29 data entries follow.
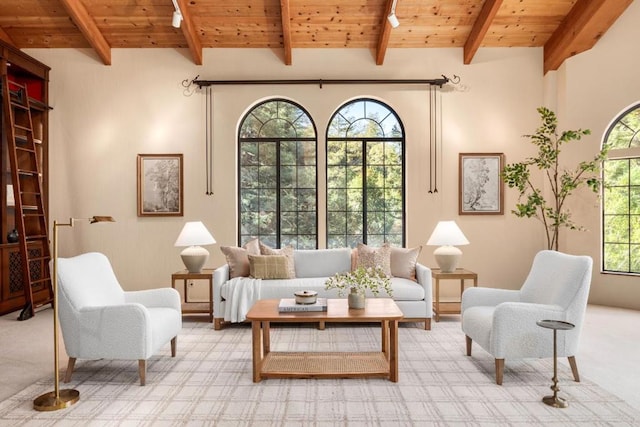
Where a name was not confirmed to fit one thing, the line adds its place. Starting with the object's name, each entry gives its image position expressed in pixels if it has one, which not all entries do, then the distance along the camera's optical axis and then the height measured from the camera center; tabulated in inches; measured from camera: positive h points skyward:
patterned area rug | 106.0 -49.1
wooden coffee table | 130.7 -47.0
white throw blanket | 192.7 -38.0
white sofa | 194.1 -35.7
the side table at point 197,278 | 206.8 -34.3
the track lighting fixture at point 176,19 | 209.9 +87.4
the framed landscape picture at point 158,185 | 253.9 +13.1
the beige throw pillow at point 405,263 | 209.5 -25.7
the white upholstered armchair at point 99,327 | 127.5 -33.0
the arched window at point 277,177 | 260.8 +17.4
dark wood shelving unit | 216.2 +17.9
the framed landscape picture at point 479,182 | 254.5 +13.6
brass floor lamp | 112.2 -47.3
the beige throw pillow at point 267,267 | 203.6 -26.3
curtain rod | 251.9 +69.3
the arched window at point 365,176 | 261.4 +17.8
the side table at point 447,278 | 208.1 -32.8
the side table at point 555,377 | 111.6 -43.0
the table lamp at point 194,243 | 209.9 -15.8
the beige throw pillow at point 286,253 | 212.5 -21.2
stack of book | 140.2 -30.5
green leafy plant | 222.8 +14.3
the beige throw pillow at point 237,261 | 208.4 -24.1
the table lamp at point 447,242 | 211.3 -16.2
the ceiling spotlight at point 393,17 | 210.6 +87.4
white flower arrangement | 145.7 -23.3
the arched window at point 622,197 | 232.8 +4.5
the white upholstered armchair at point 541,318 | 127.3 -32.4
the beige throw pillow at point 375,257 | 209.5 -23.2
